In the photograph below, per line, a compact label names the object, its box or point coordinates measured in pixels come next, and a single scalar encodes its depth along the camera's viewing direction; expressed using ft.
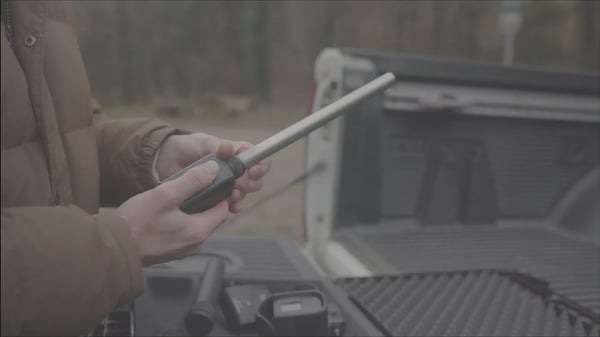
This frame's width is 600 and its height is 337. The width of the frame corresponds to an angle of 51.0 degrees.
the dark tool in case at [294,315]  4.52
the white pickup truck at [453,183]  7.32
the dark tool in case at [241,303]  4.75
